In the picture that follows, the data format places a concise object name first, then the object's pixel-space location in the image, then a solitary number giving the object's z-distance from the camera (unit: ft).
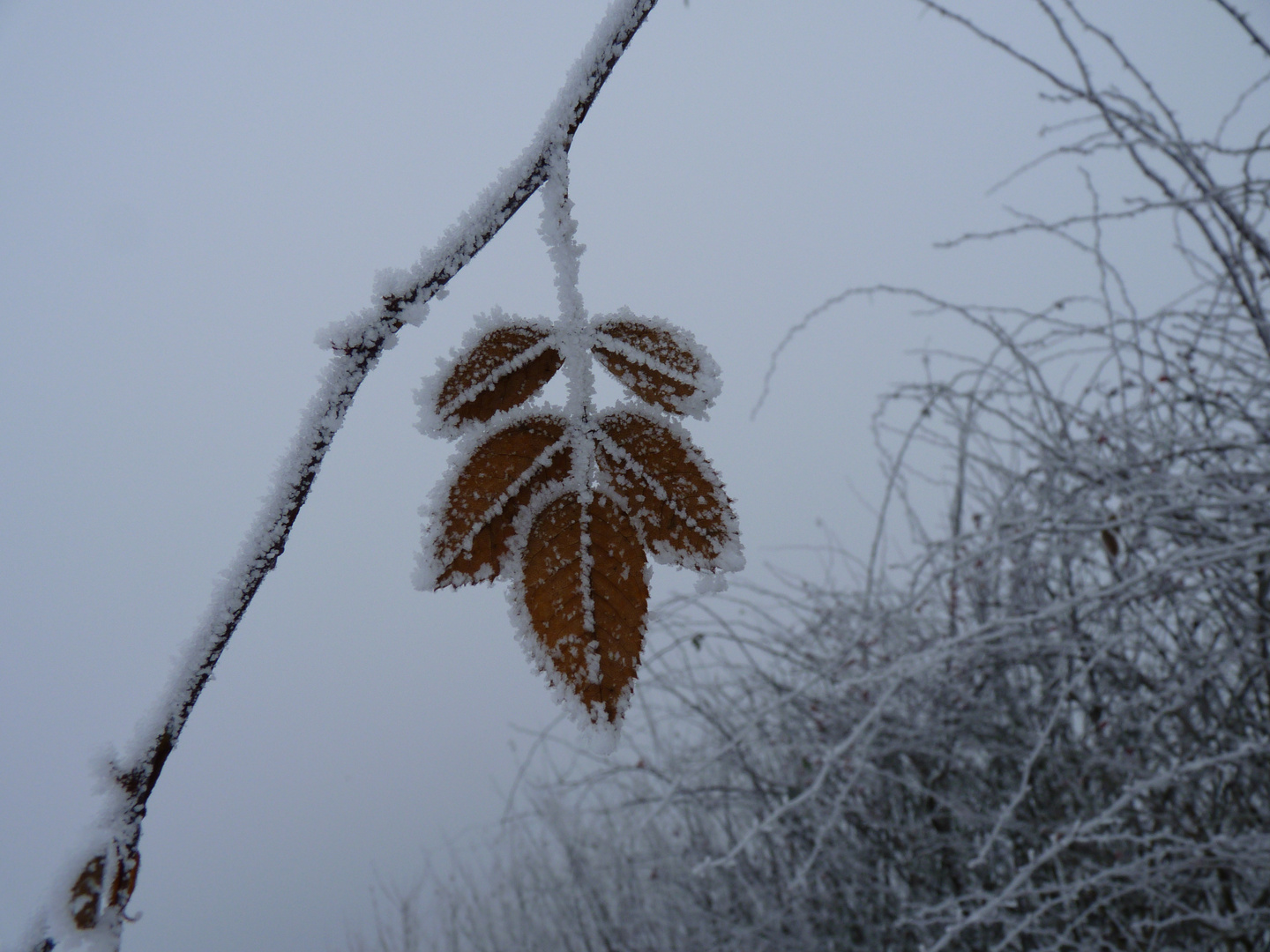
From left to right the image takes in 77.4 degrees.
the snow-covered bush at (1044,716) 2.97
